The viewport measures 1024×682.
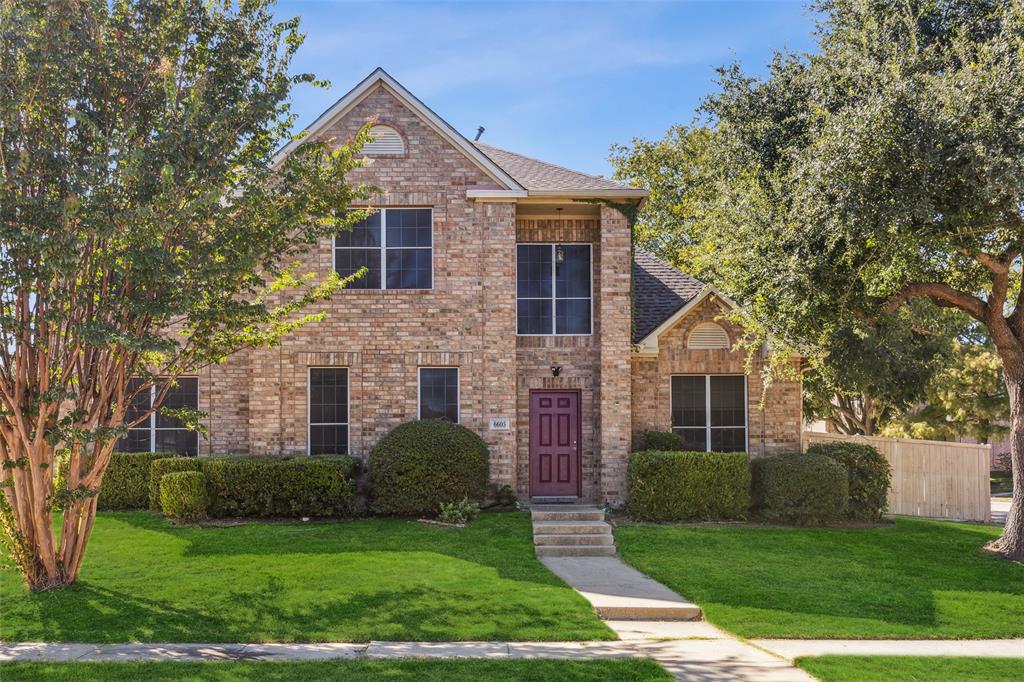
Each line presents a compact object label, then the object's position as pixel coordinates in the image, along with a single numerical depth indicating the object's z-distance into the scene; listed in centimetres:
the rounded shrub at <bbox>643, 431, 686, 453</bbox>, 1731
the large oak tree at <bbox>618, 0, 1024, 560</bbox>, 1211
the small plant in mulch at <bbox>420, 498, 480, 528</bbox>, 1511
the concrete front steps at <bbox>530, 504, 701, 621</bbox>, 1026
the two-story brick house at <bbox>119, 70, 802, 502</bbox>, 1709
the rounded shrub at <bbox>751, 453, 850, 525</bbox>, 1589
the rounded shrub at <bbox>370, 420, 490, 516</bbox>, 1552
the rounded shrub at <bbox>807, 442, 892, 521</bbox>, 1670
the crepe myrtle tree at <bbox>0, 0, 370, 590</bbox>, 939
